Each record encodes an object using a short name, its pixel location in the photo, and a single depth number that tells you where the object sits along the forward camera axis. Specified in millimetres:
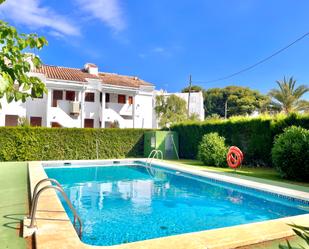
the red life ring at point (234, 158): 15461
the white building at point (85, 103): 27125
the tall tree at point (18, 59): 2475
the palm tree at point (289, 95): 35781
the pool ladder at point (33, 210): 5105
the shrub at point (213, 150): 17906
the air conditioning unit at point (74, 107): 28000
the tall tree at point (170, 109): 41453
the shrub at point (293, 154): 12695
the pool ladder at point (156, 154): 22075
